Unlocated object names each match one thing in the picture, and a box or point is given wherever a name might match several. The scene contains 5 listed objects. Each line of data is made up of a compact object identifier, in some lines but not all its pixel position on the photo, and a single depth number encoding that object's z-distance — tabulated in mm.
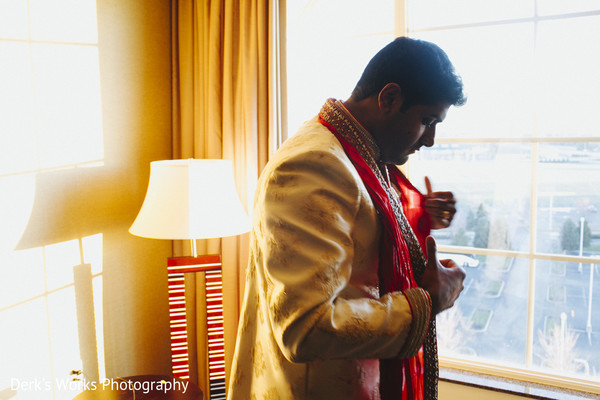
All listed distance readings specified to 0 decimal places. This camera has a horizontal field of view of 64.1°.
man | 840
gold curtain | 2379
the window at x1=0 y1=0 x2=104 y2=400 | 1801
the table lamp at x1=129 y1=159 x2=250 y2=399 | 1934
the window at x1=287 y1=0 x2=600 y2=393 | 2127
